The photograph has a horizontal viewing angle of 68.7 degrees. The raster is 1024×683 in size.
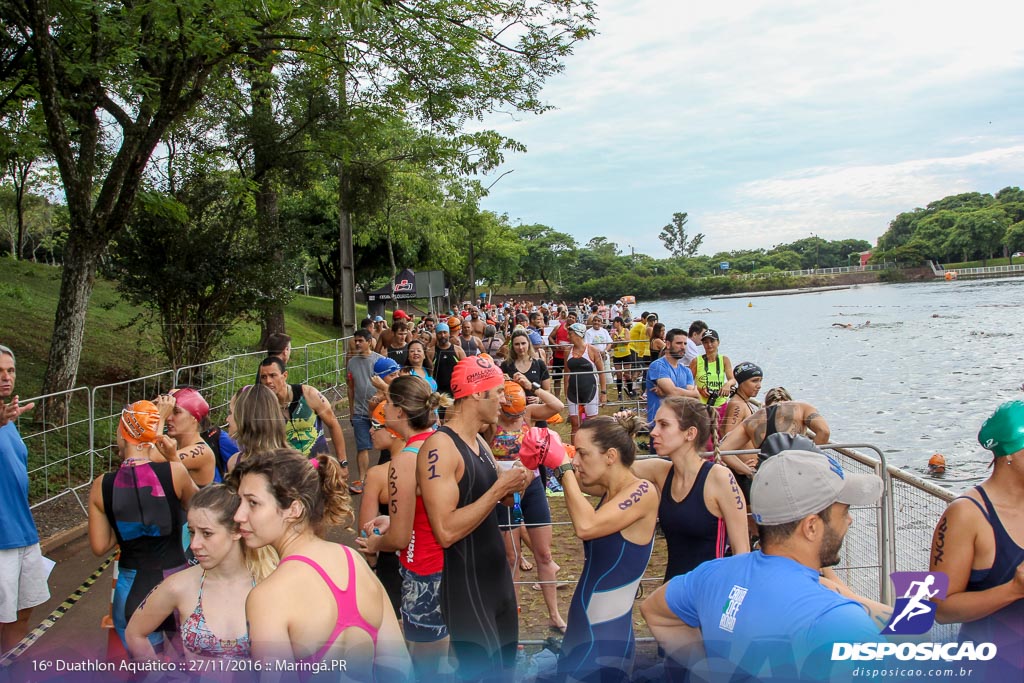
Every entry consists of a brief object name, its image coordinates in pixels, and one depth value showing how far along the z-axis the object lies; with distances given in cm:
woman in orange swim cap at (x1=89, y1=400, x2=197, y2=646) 364
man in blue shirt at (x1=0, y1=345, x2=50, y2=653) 428
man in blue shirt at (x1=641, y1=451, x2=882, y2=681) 186
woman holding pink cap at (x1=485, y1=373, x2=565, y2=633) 530
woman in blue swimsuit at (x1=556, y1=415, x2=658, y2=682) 317
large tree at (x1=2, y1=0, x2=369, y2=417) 910
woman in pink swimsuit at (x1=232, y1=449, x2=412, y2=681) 213
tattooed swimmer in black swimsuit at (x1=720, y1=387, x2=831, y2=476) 492
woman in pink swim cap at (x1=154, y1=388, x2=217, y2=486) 435
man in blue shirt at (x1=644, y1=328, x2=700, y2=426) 802
